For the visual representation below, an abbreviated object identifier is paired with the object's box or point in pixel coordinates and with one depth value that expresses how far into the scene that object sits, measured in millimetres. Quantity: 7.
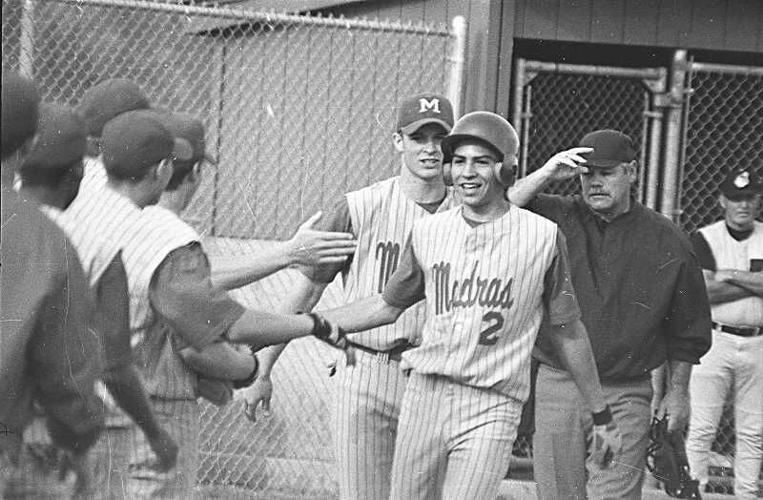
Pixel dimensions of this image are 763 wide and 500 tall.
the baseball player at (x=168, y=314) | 8398
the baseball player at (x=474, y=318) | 10625
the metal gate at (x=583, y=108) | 17094
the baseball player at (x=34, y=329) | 6145
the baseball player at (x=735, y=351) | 16156
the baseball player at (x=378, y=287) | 11805
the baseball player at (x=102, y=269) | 7078
